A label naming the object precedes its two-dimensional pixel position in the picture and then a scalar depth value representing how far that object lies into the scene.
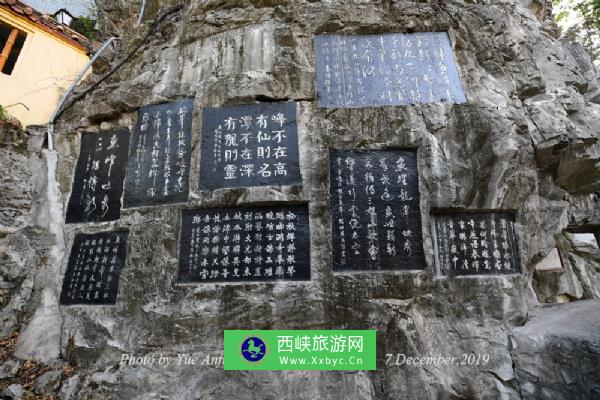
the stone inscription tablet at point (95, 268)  4.58
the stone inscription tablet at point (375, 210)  4.23
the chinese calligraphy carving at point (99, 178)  4.99
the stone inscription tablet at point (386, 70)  5.02
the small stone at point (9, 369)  4.23
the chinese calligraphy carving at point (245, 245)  4.25
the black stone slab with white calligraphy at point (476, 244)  4.24
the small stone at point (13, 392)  3.99
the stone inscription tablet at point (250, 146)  4.61
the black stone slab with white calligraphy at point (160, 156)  4.79
